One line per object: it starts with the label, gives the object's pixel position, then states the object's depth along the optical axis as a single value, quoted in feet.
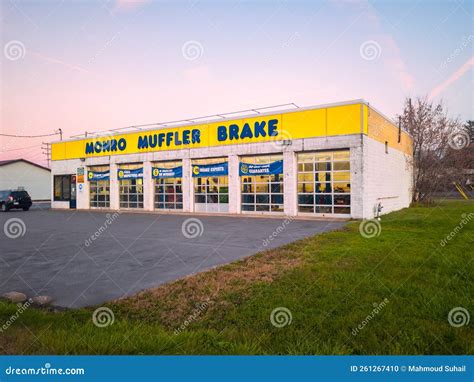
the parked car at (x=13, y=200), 96.43
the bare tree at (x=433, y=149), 101.19
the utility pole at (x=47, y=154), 197.82
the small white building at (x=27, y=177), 168.14
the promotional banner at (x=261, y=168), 67.41
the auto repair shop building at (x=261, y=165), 60.90
